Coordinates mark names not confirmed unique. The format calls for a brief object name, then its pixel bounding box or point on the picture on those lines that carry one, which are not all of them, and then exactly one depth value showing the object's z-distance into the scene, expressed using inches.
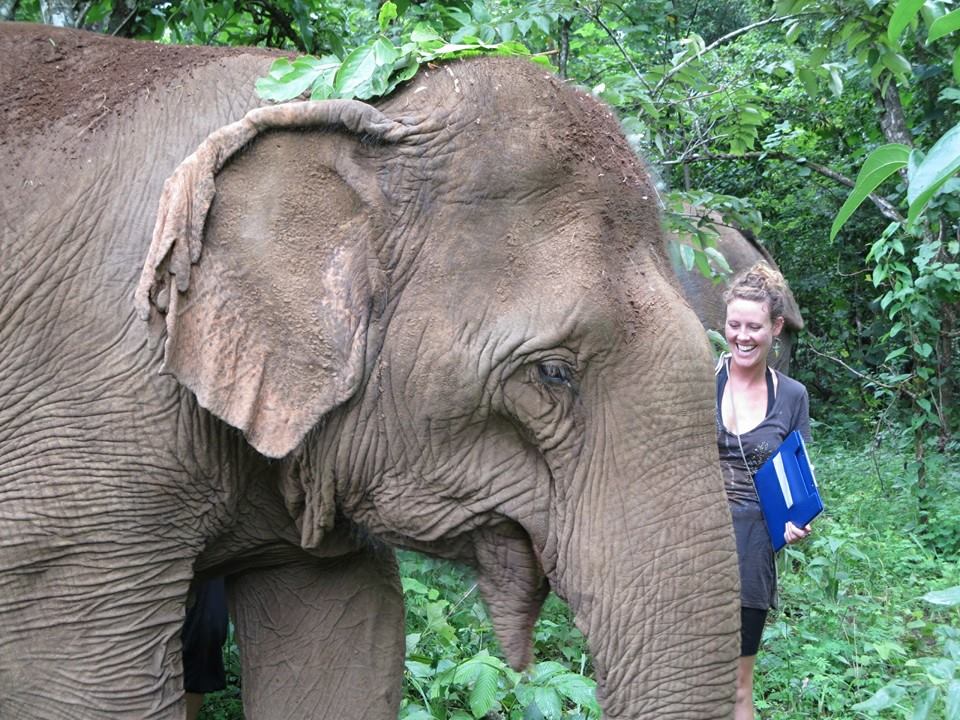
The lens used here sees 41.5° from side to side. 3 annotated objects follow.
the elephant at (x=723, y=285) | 317.4
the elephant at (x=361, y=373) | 89.0
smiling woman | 157.6
